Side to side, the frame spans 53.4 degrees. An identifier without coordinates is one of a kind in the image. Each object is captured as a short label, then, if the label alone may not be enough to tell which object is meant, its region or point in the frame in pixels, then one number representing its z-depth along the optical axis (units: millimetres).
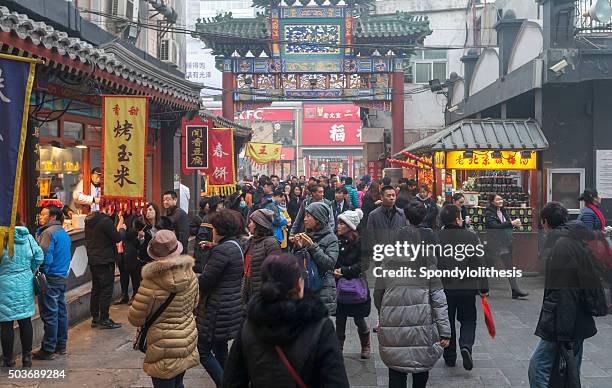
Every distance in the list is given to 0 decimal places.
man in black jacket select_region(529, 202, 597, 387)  4707
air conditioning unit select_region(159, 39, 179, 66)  17812
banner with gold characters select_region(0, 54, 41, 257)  4965
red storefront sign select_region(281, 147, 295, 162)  48250
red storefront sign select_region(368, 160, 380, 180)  33719
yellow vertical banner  8609
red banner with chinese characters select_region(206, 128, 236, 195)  14078
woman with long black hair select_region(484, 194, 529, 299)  10195
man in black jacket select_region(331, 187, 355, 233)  12297
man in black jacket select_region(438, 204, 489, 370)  6383
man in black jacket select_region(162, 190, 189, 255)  9133
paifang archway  22578
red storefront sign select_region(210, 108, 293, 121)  47625
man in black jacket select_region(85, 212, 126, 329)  8047
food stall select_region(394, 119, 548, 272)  11828
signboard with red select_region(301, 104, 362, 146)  48125
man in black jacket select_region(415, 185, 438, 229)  10281
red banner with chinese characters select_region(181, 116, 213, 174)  13695
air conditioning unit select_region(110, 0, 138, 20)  13367
